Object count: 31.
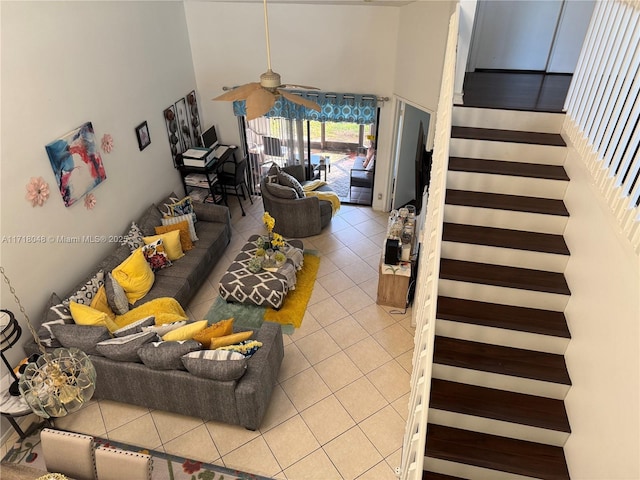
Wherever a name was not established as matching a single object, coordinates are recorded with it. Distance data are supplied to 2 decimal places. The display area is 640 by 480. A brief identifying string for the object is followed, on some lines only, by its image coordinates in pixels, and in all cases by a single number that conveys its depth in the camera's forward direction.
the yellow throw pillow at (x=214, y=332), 4.19
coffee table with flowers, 5.49
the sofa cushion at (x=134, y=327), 4.34
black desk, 7.03
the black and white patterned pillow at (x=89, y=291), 4.71
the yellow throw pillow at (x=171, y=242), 5.70
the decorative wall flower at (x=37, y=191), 4.21
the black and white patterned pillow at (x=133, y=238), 5.61
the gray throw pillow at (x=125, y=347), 4.04
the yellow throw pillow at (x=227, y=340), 4.13
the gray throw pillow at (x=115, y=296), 4.91
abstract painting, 4.54
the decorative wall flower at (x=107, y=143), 5.26
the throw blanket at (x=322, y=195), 7.35
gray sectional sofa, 3.96
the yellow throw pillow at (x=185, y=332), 4.19
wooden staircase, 2.96
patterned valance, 6.93
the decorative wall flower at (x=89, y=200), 5.02
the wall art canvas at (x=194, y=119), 7.27
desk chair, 7.57
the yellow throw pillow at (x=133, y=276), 5.11
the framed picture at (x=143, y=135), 5.92
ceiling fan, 3.82
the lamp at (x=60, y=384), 2.58
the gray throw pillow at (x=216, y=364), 3.85
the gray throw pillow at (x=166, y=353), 3.95
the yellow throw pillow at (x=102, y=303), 4.75
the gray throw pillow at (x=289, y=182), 6.93
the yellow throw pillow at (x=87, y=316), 4.34
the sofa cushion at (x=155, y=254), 5.54
